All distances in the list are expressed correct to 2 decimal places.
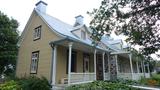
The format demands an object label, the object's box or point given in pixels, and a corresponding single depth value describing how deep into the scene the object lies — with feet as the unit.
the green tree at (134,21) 15.45
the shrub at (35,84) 21.59
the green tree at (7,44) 46.43
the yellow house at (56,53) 25.89
